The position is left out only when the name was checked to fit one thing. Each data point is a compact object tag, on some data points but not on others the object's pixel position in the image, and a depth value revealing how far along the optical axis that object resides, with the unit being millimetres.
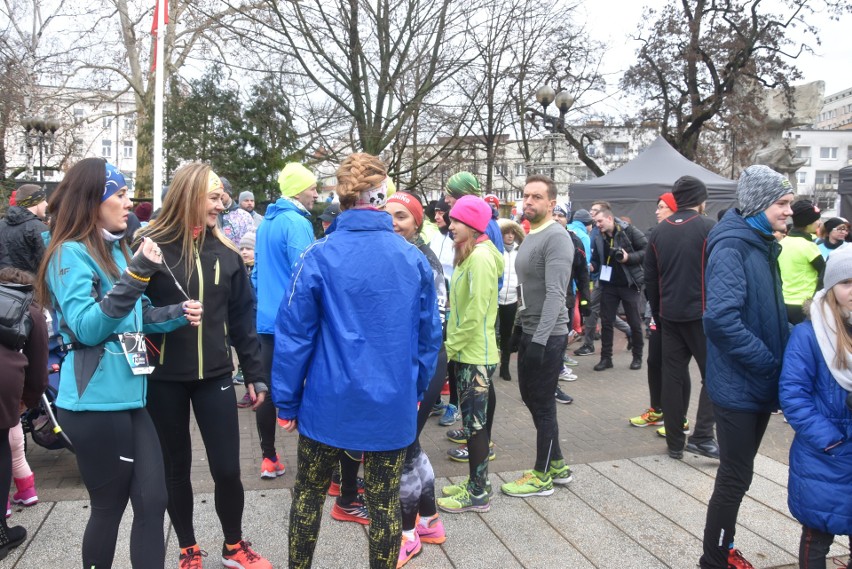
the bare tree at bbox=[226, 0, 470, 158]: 12930
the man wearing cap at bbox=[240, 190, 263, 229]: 9182
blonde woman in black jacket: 2777
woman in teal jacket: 2346
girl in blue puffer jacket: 2564
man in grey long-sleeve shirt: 3971
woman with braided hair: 2420
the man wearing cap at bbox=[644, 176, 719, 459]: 4836
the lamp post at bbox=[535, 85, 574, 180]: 14195
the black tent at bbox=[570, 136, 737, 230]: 13656
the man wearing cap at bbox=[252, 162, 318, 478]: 4176
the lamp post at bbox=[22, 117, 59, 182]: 18869
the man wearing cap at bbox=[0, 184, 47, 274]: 6359
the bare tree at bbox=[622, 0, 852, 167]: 21109
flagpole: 6355
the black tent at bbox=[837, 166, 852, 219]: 12828
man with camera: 7984
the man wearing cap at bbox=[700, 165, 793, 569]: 2979
